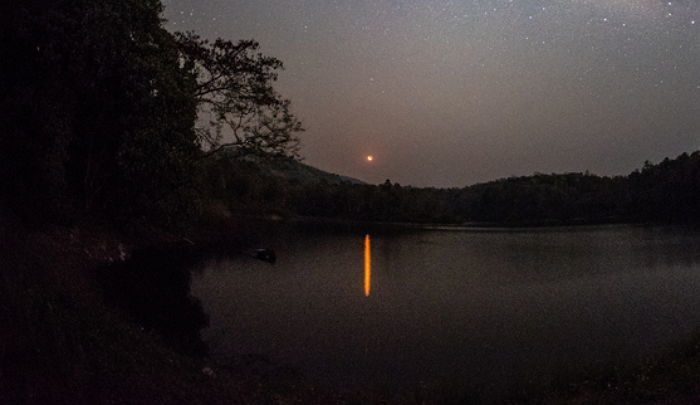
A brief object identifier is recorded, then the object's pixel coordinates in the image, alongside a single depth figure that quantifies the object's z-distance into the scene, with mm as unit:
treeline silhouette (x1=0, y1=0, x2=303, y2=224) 15203
